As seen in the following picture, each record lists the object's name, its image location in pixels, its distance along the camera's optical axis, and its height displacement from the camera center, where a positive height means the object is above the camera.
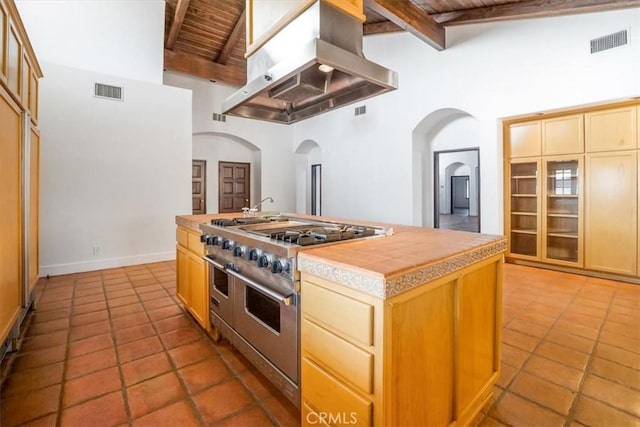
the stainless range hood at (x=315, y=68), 1.88 +0.97
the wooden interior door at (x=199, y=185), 7.57 +0.62
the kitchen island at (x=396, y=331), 1.10 -0.48
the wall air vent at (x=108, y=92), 4.69 +1.81
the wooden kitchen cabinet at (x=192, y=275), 2.53 -0.56
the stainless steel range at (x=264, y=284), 1.54 -0.41
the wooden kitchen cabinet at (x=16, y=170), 2.07 +0.32
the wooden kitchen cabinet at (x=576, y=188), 3.89 +0.33
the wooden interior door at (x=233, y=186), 8.00 +0.66
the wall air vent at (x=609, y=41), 3.72 +2.08
